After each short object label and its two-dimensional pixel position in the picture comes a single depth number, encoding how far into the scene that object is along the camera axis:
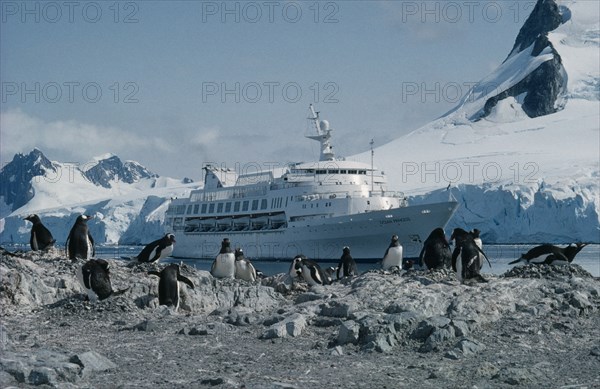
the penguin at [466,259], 12.91
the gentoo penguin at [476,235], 18.08
